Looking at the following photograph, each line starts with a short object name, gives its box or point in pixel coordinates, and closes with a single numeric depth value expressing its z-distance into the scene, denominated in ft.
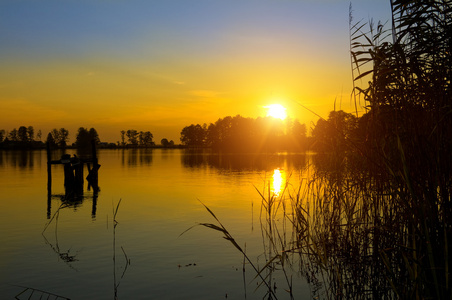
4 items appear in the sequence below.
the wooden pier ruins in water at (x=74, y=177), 110.02
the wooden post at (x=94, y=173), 119.63
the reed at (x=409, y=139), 17.76
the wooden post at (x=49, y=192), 78.37
